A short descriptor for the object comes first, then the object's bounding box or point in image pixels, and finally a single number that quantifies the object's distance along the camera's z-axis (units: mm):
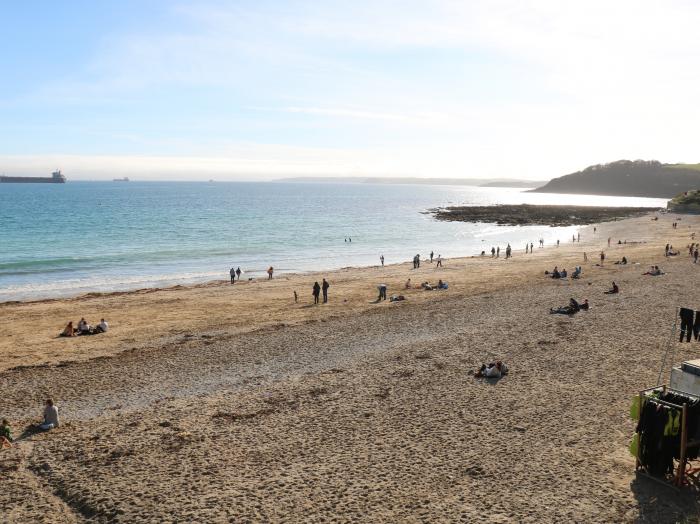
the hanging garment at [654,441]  9539
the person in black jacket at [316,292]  28266
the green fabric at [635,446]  10000
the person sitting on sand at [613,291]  27500
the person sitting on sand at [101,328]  22609
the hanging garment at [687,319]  12984
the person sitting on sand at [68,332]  22031
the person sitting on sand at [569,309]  23562
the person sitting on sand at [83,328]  22219
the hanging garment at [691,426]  9375
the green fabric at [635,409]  10008
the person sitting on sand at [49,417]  12703
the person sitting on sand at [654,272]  32906
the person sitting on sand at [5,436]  11836
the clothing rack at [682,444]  9234
